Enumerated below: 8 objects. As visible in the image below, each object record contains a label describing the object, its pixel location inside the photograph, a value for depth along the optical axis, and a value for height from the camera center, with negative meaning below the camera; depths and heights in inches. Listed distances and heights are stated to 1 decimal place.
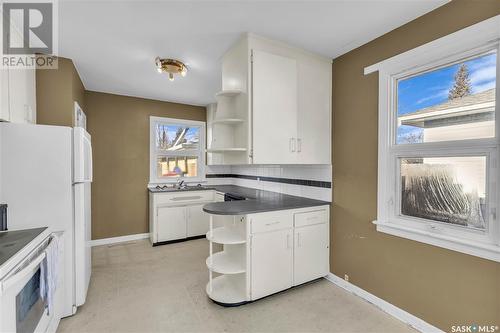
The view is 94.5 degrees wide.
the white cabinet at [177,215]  145.6 -34.2
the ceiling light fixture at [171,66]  98.5 +42.4
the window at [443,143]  60.6 +6.3
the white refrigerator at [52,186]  71.9 -7.4
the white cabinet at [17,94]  67.2 +22.8
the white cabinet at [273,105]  84.6 +23.3
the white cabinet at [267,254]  84.4 -35.9
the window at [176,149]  164.4 +10.4
